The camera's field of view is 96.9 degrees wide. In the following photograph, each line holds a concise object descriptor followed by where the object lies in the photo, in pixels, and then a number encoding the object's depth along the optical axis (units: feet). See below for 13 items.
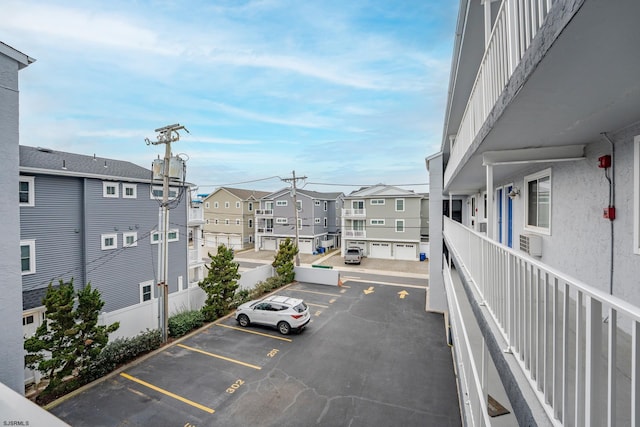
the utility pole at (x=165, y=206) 36.19
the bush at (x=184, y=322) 38.11
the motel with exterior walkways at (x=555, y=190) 4.68
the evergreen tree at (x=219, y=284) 44.04
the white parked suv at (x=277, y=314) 38.19
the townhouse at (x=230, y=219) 114.93
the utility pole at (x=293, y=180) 75.77
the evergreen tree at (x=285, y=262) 65.46
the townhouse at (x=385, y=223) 90.63
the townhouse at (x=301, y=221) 104.42
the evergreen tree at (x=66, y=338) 24.99
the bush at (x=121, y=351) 28.55
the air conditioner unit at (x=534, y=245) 17.88
